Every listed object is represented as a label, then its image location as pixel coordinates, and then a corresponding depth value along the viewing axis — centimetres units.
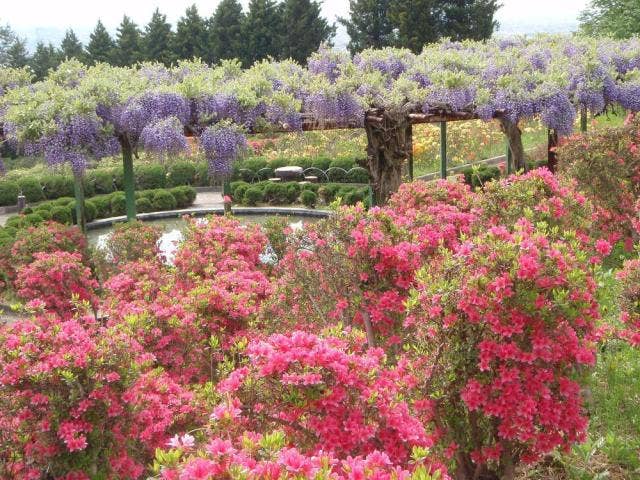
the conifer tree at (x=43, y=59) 3872
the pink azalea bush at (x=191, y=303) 492
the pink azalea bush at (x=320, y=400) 294
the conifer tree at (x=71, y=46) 4331
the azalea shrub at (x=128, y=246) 888
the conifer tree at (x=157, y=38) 3738
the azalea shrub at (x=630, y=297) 471
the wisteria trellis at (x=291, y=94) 939
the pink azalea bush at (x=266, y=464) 216
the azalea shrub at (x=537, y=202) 555
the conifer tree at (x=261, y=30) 3519
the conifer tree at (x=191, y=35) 3638
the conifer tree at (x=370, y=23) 3419
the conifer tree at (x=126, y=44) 3816
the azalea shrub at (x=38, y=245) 858
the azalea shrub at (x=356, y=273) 492
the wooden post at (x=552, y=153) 1381
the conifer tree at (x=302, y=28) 3428
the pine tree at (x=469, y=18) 3130
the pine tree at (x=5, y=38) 6231
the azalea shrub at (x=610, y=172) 844
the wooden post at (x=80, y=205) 1041
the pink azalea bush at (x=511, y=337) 332
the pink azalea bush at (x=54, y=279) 746
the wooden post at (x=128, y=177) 996
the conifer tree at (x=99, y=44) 3900
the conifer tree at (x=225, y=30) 3600
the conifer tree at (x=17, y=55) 4156
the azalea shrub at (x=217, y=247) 691
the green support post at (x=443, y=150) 1402
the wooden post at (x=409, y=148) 1135
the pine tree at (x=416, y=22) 3045
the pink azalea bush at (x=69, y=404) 367
